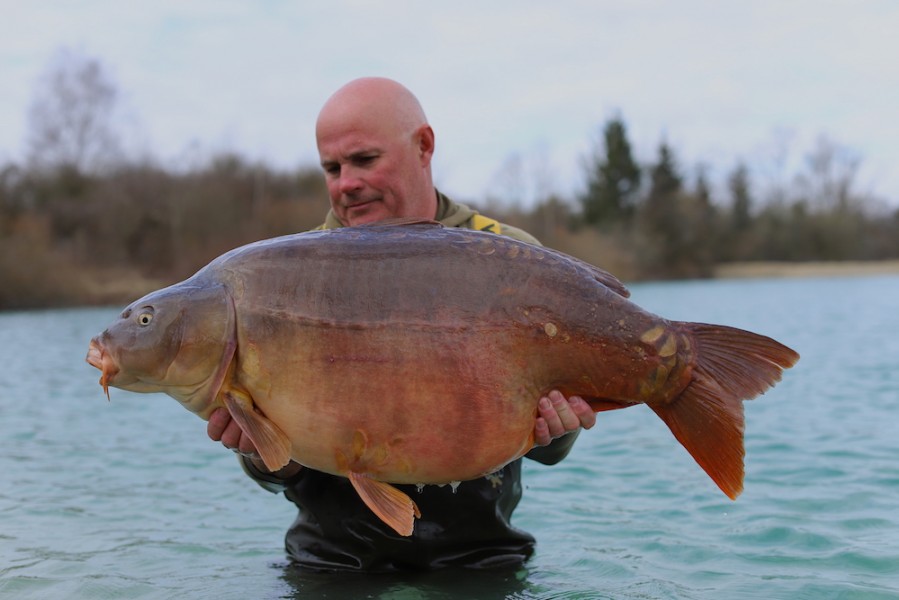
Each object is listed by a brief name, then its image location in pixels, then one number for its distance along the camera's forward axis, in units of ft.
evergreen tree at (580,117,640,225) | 197.47
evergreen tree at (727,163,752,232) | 196.44
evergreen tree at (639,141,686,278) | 177.17
